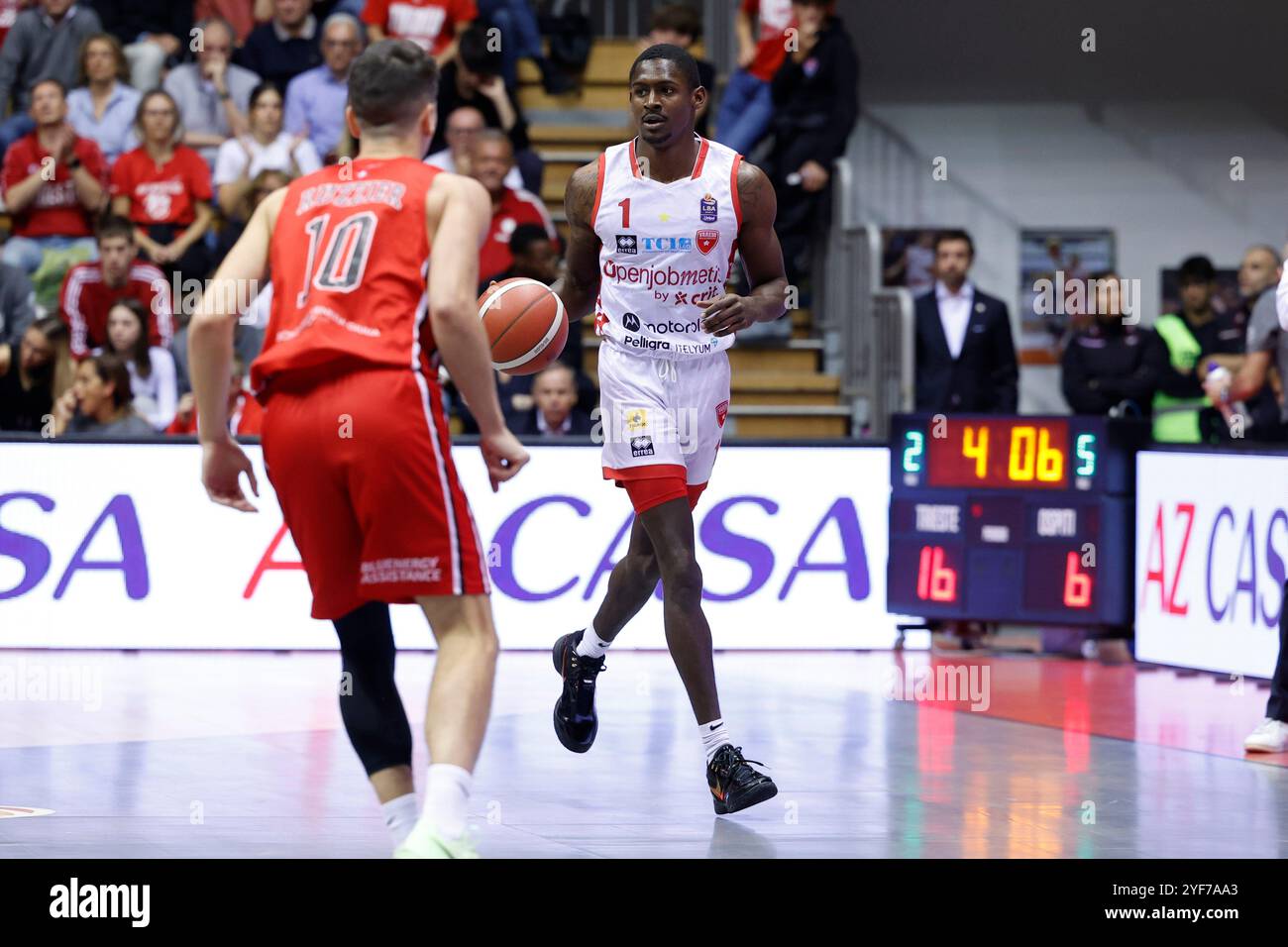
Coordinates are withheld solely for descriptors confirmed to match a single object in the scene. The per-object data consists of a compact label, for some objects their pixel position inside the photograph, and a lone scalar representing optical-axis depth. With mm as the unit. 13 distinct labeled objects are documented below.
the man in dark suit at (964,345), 13656
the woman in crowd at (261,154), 14500
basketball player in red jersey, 5094
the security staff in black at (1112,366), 13977
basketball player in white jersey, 7066
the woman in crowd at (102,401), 12461
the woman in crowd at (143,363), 12945
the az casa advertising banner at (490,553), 11969
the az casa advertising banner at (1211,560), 10617
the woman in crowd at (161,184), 14453
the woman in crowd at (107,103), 14922
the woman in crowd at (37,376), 13211
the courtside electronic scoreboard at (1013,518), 11984
